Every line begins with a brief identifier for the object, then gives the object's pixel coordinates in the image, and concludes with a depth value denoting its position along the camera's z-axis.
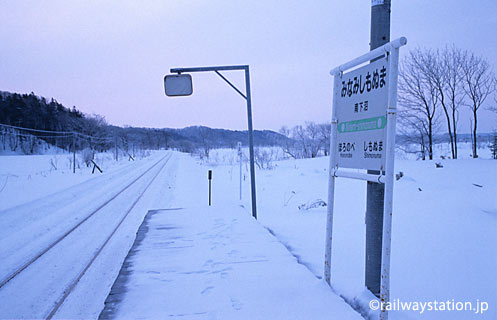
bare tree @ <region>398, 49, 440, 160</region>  17.88
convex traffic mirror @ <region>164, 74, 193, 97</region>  6.80
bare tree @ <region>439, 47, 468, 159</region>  17.10
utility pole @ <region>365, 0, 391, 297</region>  3.01
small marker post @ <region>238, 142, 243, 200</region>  12.75
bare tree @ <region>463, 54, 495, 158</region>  16.65
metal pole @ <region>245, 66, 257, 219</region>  7.57
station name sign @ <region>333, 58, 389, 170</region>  2.57
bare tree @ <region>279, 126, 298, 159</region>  44.05
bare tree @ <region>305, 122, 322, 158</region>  42.05
